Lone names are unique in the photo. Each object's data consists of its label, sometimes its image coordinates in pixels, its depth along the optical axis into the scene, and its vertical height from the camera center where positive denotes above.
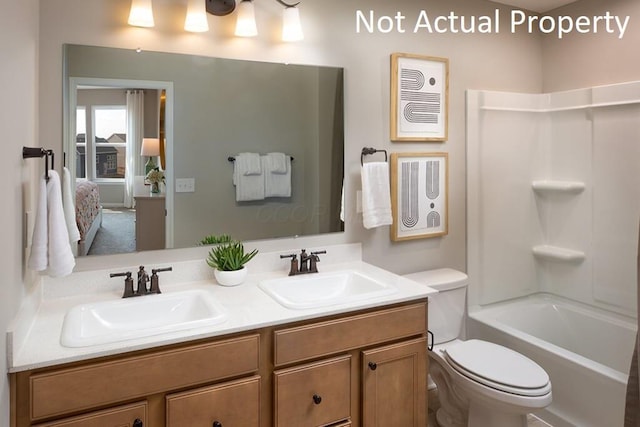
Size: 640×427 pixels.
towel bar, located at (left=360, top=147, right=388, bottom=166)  2.42 +0.31
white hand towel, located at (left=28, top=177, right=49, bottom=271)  1.41 -0.09
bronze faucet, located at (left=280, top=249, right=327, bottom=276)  2.18 -0.28
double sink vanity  1.31 -0.50
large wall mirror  1.84 +0.33
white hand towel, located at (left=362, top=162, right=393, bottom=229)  2.34 +0.07
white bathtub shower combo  2.62 -0.11
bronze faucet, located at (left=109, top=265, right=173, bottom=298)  1.80 -0.32
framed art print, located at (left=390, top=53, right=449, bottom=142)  2.51 +0.65
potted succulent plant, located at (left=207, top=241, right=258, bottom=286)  1.96 -0.26
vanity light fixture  2.01 +0.91
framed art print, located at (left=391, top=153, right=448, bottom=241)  2.54 +0.07
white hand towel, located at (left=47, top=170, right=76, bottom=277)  1.44 -0.09
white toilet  1.89 -0.76
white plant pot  1.96 -0.31
